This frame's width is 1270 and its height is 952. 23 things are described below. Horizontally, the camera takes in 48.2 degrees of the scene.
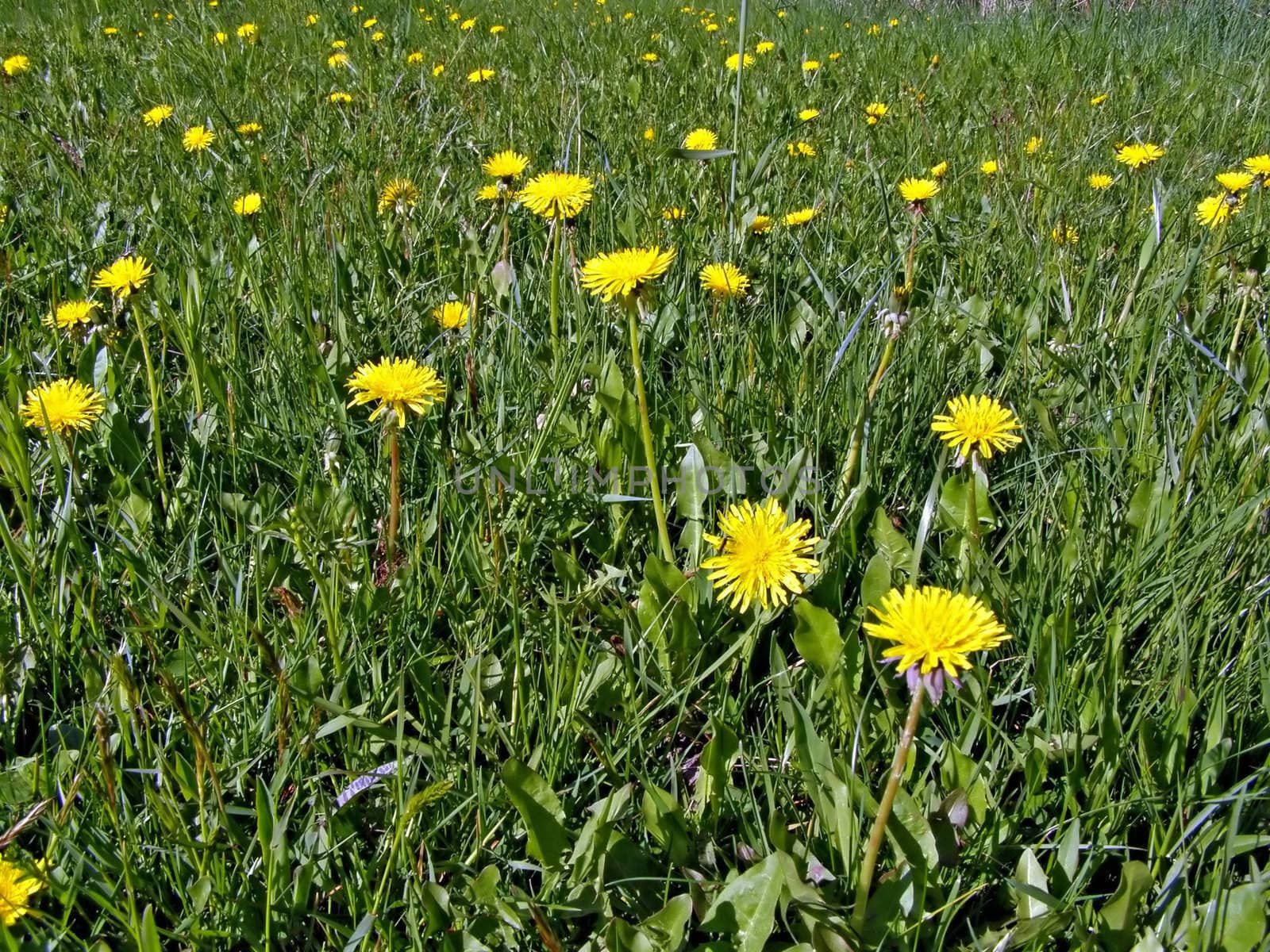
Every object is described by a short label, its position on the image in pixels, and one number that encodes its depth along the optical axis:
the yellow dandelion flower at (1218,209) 0.73
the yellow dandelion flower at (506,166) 0.70
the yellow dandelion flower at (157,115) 1.06
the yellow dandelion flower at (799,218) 0.77
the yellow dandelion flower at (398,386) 0.53
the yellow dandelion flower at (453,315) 0.67
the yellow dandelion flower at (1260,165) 0.76
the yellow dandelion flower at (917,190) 0.74
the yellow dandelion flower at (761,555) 0.45
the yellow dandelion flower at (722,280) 0.65
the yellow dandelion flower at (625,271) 0.50
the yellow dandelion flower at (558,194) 0.64
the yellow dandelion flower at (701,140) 0.96
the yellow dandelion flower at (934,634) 0.38
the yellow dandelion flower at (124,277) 0.59
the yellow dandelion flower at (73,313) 0.63
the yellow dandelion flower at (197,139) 0.93
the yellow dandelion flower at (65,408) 0.54
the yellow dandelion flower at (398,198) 0.82
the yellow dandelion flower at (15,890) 0.40
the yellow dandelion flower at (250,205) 0.79
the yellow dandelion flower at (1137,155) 0.88
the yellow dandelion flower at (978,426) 0.50
